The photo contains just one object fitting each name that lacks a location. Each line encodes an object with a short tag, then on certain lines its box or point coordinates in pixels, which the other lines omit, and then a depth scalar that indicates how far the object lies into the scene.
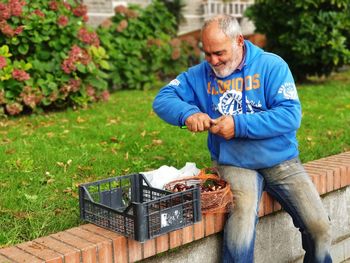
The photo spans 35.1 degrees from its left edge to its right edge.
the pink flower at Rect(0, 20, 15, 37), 6.41
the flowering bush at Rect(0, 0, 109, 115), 6.47
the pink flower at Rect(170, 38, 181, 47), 10.76
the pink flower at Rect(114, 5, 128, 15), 10.11
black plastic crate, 2.54
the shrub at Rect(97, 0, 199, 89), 9.58
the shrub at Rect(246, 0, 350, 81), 9.27
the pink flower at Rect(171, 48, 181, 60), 10.66
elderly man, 2.97
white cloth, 3.24
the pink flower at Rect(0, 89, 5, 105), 6.35
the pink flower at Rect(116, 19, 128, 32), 9.78
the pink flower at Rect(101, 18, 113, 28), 9.62
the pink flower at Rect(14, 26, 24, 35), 6.54
